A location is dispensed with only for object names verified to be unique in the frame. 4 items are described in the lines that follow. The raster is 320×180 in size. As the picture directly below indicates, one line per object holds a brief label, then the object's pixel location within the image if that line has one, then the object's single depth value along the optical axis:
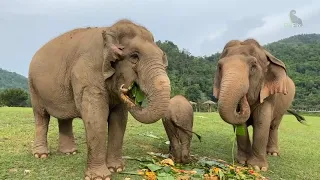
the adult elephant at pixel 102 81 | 4.93
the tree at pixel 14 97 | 46.22
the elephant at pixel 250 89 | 6.23
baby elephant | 6.37
